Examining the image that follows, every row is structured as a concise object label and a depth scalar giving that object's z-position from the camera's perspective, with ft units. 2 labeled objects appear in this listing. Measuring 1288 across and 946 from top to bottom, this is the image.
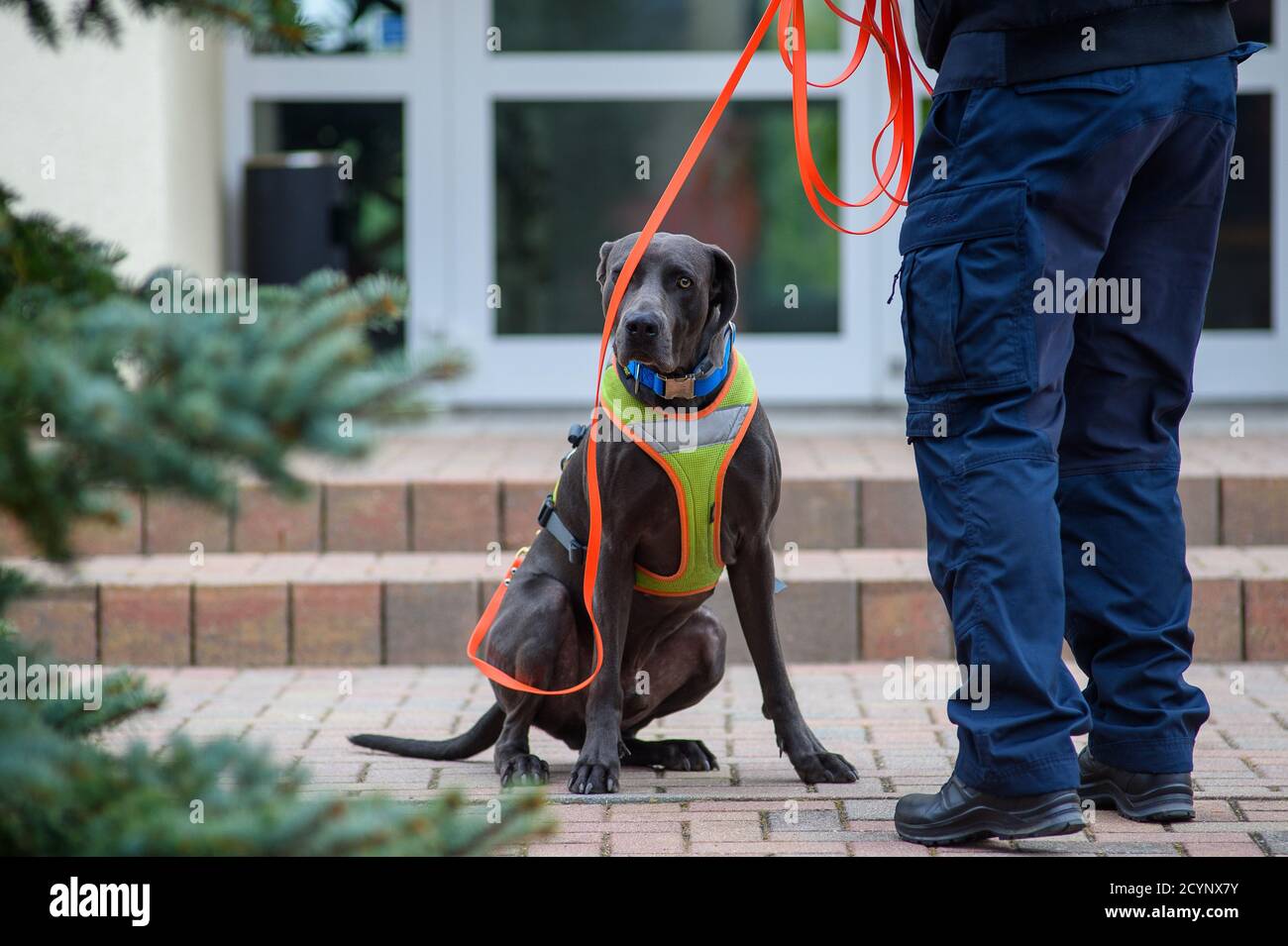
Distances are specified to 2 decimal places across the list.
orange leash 10.11
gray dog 10.96
